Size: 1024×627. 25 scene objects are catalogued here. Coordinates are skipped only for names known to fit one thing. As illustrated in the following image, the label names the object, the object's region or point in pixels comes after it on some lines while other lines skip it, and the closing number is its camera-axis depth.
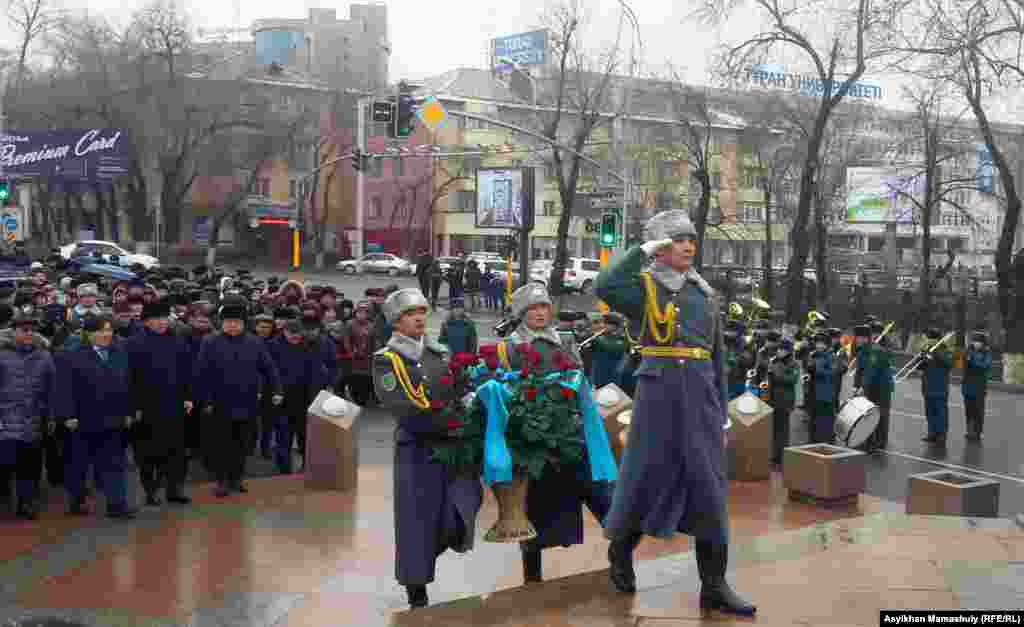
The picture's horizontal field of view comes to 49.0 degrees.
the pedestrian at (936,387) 15.46
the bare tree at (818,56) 25.67
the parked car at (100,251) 41.47
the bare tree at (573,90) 39.53
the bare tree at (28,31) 50.59
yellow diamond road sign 28.86
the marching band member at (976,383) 15.64
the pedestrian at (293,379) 11.67
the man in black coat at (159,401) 9.84
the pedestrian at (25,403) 9.25
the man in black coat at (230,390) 10.20
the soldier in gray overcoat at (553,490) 6.71
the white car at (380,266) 54.97
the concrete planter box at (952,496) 8.91
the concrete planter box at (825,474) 10.02
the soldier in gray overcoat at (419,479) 6.50
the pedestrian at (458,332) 15.55
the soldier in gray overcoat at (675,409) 5.75
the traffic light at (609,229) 28.58
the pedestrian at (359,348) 15.91
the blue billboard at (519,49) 74.50
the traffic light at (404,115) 29.90
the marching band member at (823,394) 13.69
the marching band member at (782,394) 13.27
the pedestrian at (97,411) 9.36
